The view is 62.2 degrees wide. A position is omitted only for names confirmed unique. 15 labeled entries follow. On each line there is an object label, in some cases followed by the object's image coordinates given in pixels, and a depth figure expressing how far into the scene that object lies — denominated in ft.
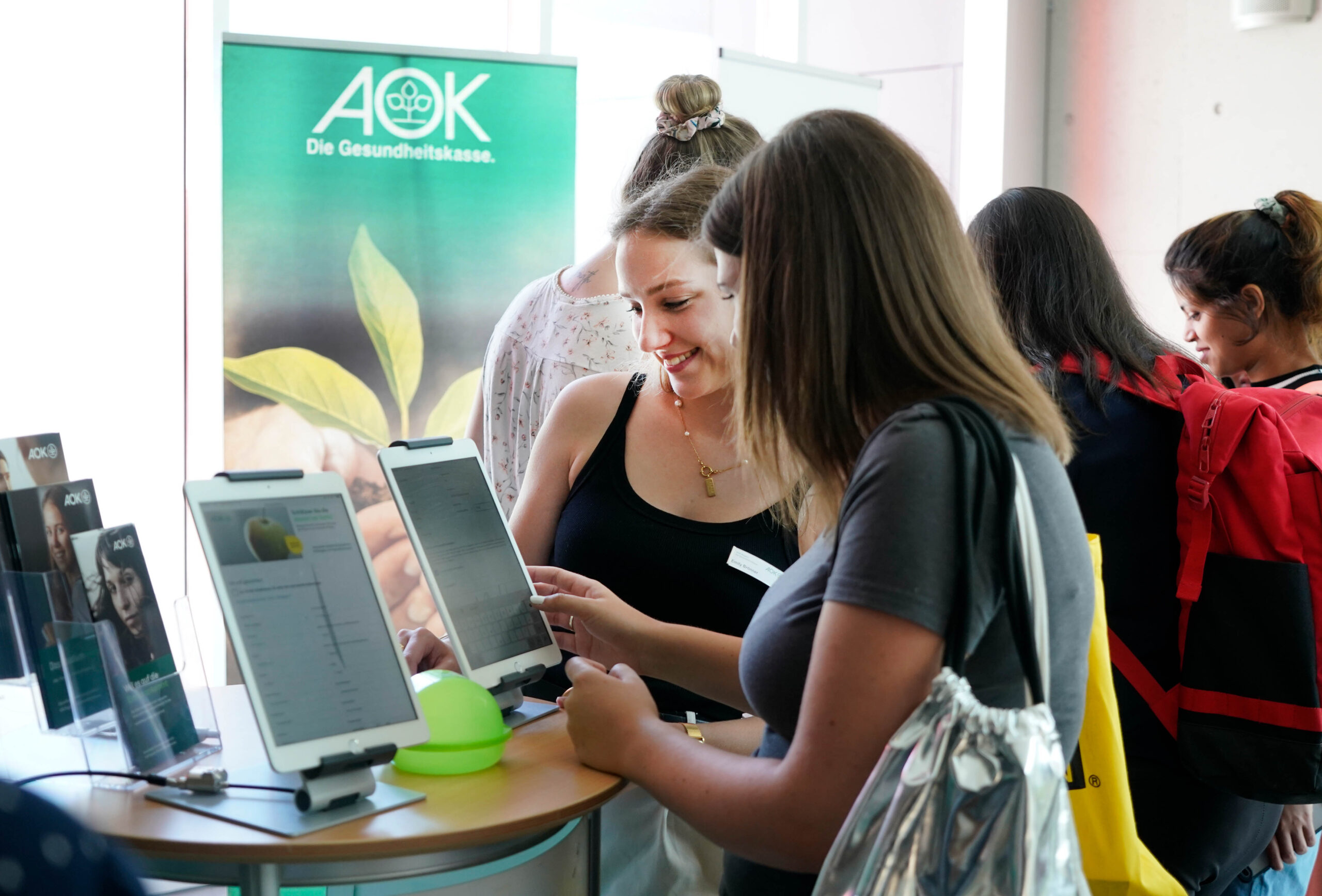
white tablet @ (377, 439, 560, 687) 4.70
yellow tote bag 4.36
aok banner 10.37
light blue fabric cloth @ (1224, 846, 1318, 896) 6.19
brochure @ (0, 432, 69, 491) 4.28
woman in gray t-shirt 3.08
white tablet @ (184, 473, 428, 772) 3.81
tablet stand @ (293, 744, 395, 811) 3.83
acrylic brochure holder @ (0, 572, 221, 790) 3.95
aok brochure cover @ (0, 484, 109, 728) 3.94
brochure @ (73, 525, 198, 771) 3.98
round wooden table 3.60
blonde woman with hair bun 7.39
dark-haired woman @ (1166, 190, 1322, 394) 7.58
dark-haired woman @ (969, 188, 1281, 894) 5.83
